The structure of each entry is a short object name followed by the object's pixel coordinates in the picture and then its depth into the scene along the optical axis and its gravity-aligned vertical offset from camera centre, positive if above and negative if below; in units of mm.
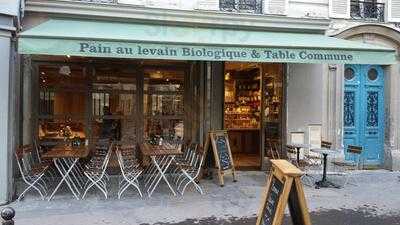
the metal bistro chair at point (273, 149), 10693 -822
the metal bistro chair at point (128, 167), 8102 -982
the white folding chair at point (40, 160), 9317 -930
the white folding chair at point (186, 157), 9180 -896
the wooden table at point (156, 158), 8156 -847
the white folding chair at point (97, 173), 7988 -1023
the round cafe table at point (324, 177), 9078 -1223
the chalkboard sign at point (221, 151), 9260 -761
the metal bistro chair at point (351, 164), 9547 -1111
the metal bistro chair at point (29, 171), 7816 -991
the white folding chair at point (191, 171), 8438 -1046
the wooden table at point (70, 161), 7816 -879
